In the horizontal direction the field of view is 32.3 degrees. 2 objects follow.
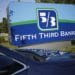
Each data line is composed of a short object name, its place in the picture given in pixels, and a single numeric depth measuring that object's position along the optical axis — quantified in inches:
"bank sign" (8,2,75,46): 240.1
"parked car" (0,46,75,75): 71.4
